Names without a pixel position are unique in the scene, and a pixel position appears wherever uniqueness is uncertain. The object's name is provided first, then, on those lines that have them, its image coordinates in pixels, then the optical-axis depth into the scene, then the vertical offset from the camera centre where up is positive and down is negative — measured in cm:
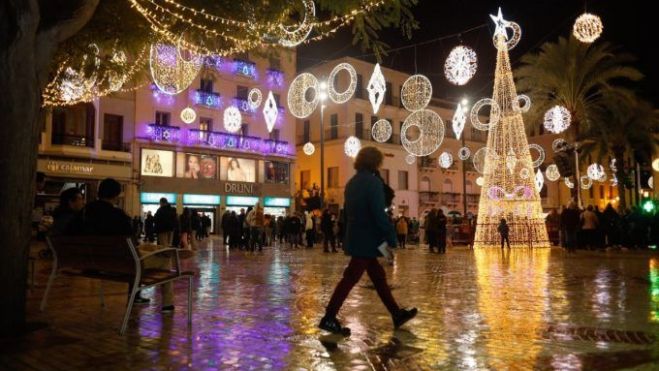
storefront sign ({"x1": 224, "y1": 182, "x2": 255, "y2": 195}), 3977 +315
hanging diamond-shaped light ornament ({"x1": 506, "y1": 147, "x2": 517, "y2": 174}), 2223 +274
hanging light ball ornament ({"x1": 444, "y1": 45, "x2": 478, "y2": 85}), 1568 +453
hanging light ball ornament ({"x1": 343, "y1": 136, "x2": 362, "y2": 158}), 3216 +484
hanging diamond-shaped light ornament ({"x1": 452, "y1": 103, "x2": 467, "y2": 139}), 2397 +470
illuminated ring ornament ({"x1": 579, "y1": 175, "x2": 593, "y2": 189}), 4944 +451
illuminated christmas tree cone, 2223 +207
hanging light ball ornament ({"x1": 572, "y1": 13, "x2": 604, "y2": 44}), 1706 +598
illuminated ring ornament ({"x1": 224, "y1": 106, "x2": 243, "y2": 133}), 2898 +569
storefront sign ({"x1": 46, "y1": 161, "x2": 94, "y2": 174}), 3127 +365
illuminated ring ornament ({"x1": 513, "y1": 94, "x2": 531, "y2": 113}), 2821 +629
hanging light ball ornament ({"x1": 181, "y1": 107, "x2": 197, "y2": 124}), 3312 +672
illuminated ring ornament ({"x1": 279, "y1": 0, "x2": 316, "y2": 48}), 1003 +371
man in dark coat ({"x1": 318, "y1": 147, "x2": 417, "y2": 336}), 561 -4
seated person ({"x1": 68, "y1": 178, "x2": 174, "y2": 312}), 666 +14
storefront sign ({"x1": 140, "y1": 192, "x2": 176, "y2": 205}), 3572 +228
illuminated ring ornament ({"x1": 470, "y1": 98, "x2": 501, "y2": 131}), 2122 +428
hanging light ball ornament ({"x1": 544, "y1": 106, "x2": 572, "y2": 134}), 2375 +460
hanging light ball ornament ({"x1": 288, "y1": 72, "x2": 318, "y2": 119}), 2052 +482
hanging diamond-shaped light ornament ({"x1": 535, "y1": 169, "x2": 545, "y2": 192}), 3691 +343
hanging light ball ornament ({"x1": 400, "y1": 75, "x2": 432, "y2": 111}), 2038 +488
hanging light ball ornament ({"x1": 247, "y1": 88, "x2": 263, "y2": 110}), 2590 +628
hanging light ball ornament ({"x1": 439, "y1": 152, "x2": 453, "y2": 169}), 3718 +468
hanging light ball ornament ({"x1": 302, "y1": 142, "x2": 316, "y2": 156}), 3689 +535
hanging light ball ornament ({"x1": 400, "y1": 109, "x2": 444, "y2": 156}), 2950 +592
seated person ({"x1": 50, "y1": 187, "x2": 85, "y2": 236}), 842 +39
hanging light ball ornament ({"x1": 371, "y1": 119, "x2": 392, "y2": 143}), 2922 +517
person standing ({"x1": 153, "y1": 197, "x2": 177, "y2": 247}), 1350 +33
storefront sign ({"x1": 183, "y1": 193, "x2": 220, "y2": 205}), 3775 +227
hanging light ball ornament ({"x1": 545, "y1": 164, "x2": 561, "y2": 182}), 3819 +392
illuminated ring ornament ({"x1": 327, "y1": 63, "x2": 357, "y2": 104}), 2014 +535
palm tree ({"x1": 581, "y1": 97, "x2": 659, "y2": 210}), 2967 +534
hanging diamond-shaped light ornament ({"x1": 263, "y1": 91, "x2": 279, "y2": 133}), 2684 +553
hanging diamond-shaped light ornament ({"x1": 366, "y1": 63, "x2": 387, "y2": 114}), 1817 +466
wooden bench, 576 -28
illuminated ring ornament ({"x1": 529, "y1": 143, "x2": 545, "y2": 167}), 3409 +429
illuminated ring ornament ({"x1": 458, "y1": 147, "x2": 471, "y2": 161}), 3450 +476
